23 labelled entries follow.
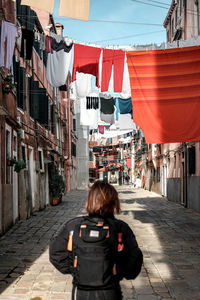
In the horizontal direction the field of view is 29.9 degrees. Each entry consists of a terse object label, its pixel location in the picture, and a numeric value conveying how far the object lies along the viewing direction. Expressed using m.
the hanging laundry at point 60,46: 10.39
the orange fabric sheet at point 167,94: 8.91
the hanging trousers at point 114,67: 10.03
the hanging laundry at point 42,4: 7.07
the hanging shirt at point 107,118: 19.77
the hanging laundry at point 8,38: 8.94
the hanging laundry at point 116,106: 19.86
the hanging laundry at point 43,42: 10.58
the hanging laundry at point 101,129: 32.88
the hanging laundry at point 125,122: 21.66
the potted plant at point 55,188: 18.62
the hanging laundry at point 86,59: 10.11
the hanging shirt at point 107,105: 19.48
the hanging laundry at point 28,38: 10.72
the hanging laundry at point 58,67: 10.71
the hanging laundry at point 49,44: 10.50
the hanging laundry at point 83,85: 14.35
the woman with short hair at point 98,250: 2.33
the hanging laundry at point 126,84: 12.53
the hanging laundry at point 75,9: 7.33
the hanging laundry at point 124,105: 19.55
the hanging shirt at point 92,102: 19.83
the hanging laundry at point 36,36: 10.94
